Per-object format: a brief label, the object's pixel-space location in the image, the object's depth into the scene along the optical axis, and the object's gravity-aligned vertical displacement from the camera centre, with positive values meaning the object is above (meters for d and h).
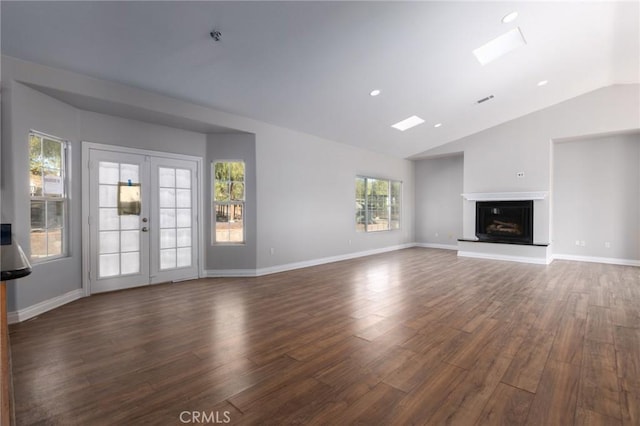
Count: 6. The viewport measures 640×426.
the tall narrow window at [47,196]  3.59 +0.19
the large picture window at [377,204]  7.84 +0.19
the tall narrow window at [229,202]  5.48 +0.16
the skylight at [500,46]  4.15 +2.39
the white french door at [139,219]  4.34 -0.14
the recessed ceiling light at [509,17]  3.57 +2.34
